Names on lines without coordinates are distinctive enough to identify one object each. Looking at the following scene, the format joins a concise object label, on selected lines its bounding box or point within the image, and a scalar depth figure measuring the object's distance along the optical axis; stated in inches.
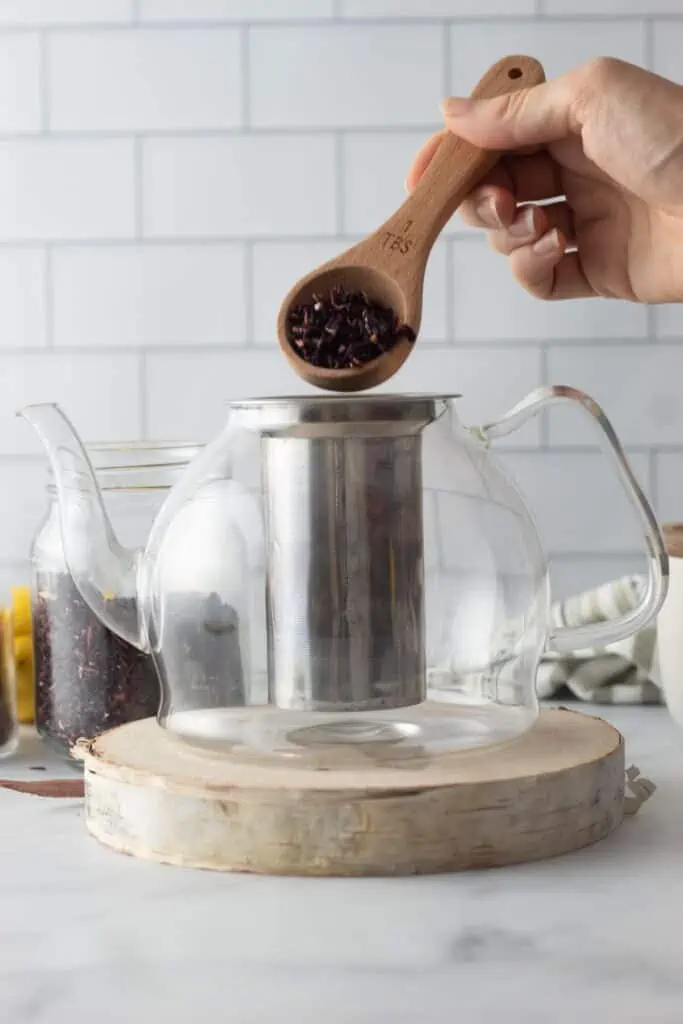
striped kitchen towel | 65.2
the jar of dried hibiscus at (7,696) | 59.4
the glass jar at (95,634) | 57.8
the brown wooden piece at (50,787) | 56.1
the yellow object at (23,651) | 62.5
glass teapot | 52.3
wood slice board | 48.9
